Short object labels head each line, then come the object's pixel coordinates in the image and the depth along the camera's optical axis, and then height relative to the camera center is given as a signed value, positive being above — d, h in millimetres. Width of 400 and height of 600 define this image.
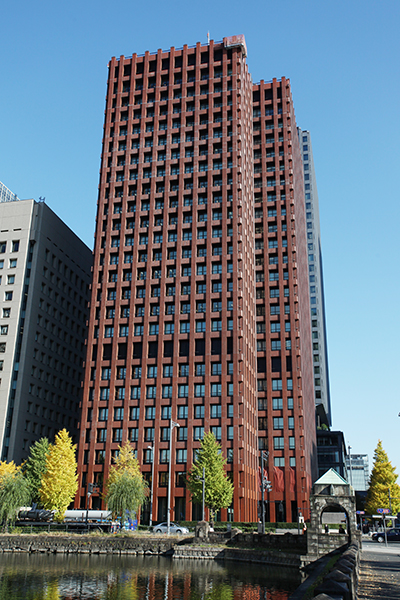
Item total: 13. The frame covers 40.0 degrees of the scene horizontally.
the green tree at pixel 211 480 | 68750 +1480
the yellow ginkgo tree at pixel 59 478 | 65812 +1459
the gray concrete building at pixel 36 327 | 89500 +27808
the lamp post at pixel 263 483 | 49366 +889
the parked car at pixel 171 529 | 60656 -3853
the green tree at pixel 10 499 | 56781 -867
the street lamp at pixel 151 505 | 72750 -1680
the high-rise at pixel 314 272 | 148250 +62272
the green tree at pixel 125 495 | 61022 -389
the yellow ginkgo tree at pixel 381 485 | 92875 +1619
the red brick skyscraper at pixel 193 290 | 81812 +32065
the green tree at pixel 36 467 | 75644 +3134
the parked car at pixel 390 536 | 66500 -4747
